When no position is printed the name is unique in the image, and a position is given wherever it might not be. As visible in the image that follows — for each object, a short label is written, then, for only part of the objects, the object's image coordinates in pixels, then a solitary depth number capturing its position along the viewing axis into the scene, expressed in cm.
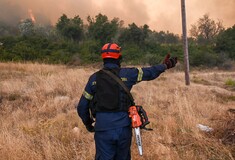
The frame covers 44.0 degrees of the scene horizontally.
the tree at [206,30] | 5628
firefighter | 353
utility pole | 1429
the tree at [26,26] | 5992
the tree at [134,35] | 3823
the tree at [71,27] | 3981
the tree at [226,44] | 3788
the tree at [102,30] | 3784
